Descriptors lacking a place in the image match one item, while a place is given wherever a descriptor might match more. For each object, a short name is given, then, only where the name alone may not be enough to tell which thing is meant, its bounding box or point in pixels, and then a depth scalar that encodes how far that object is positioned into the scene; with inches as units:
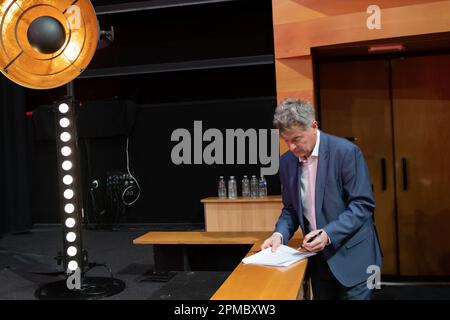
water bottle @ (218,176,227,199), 201.3
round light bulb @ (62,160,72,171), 131.0
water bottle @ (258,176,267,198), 206.6
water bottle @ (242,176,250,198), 199.0
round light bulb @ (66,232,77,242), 131.5
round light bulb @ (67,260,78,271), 132.2
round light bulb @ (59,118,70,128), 131.7
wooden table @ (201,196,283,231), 187.2
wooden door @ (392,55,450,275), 147.1
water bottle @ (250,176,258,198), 199.3
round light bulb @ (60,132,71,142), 131.1
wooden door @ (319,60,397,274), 151.3
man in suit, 71.1
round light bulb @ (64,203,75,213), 131.1
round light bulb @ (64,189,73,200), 131.0
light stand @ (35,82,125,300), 131.1
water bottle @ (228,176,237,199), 198.5
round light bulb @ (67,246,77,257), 131.9
